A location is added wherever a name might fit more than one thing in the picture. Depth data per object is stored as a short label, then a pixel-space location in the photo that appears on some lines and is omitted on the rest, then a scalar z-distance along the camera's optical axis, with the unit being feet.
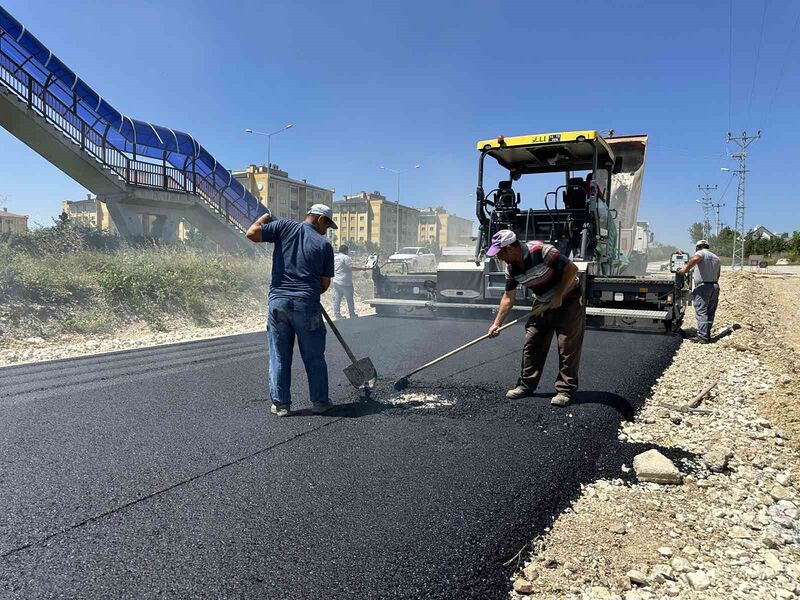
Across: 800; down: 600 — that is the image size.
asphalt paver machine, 24.91
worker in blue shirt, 12.66
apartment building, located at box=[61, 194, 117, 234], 228.02
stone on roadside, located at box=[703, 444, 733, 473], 10.41
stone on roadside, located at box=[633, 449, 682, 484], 9.74
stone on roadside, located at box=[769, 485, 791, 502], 9.31
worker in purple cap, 13.69
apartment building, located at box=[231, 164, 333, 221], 197.21
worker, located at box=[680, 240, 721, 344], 25.54
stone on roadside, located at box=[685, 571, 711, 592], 6.74
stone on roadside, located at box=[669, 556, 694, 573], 7.09
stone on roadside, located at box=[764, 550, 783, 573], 7.18
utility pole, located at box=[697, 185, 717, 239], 207.60
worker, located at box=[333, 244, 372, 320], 32.94
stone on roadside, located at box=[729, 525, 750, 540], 8.02
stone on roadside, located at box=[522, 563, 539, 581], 6.82
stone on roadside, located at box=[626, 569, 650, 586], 6.78
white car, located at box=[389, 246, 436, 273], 74.62
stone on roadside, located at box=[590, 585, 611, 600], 6.53
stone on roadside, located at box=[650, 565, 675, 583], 6.86
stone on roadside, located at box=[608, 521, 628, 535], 8.04
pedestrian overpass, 43.04
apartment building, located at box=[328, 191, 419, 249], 268.00
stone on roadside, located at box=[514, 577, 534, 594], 6.55
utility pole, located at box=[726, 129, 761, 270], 128.03
